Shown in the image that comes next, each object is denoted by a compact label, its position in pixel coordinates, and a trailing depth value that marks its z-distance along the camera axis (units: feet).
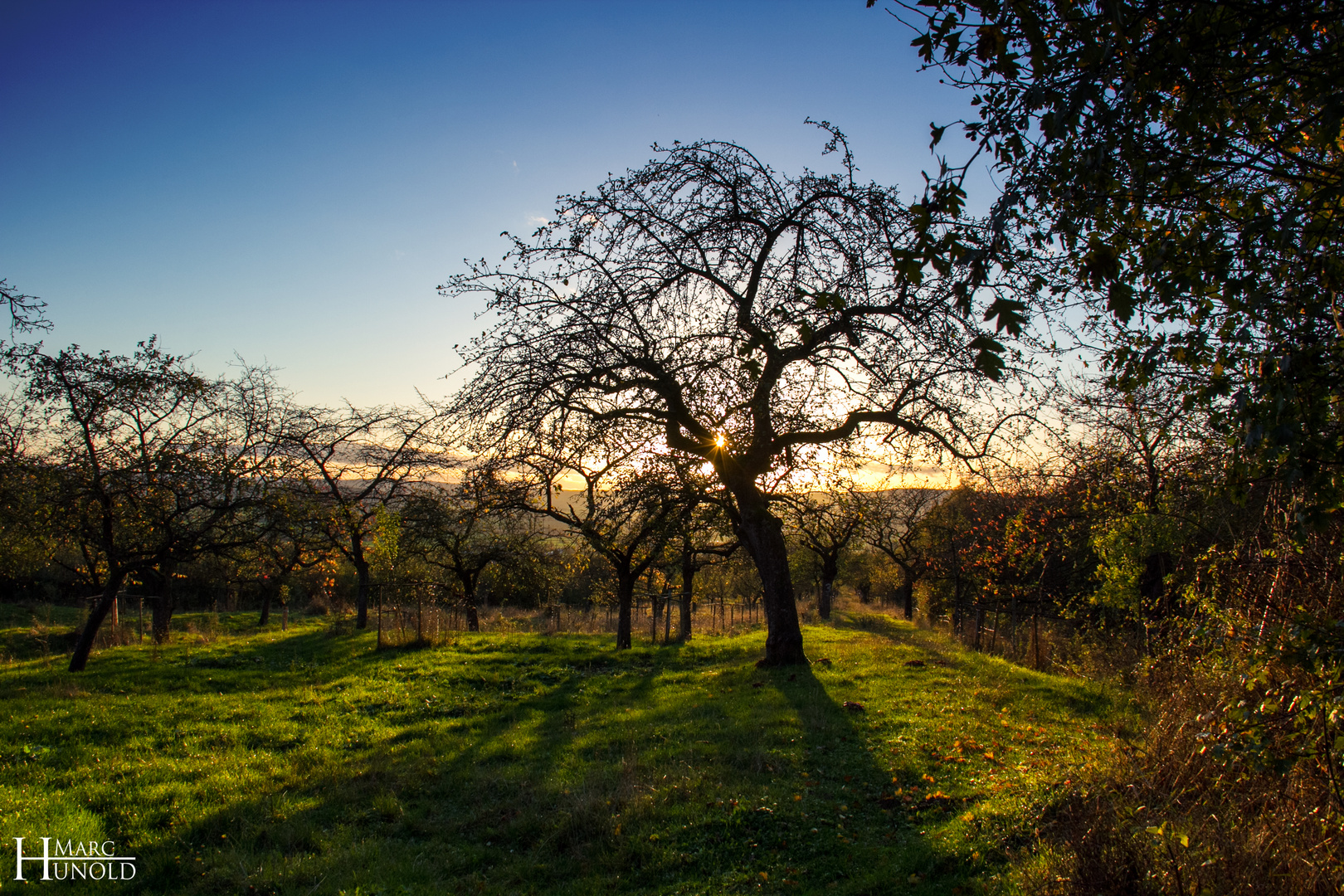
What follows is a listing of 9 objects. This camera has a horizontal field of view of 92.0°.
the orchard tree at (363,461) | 73.97
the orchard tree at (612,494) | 35.86
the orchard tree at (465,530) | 39.99
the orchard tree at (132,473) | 42.75
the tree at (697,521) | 47.06
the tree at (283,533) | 46.52
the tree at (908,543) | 94.06
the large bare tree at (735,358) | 33.65
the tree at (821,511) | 44.93
